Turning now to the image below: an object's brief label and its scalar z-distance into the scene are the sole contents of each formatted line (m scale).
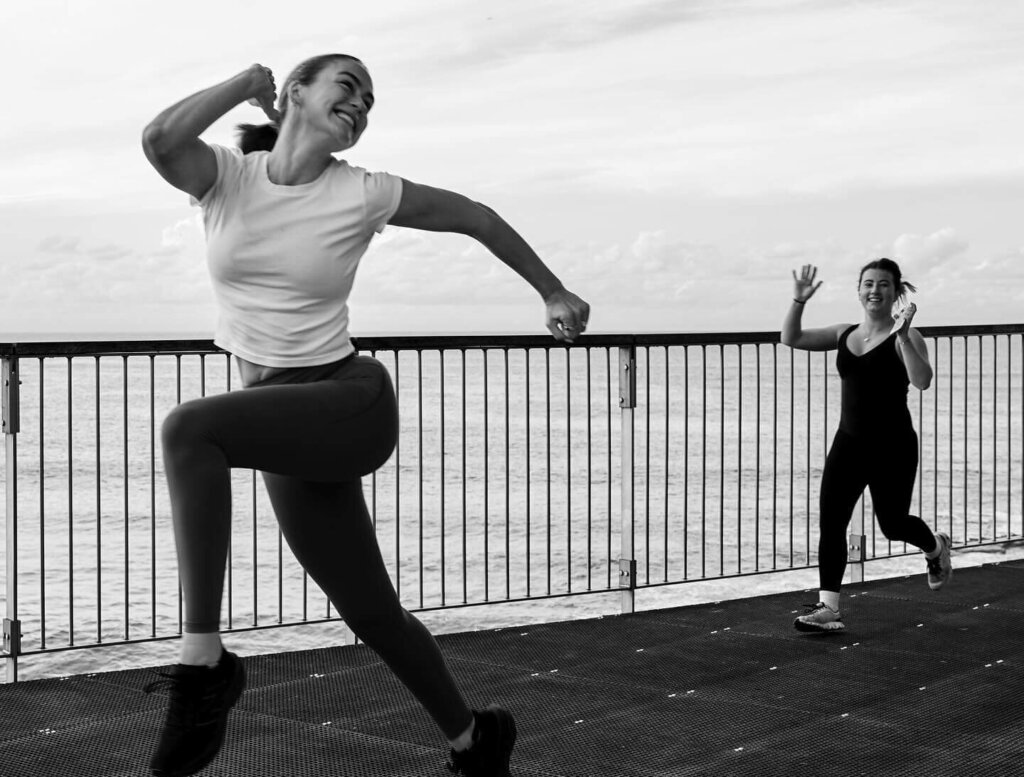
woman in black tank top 5.83
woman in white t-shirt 2.35
